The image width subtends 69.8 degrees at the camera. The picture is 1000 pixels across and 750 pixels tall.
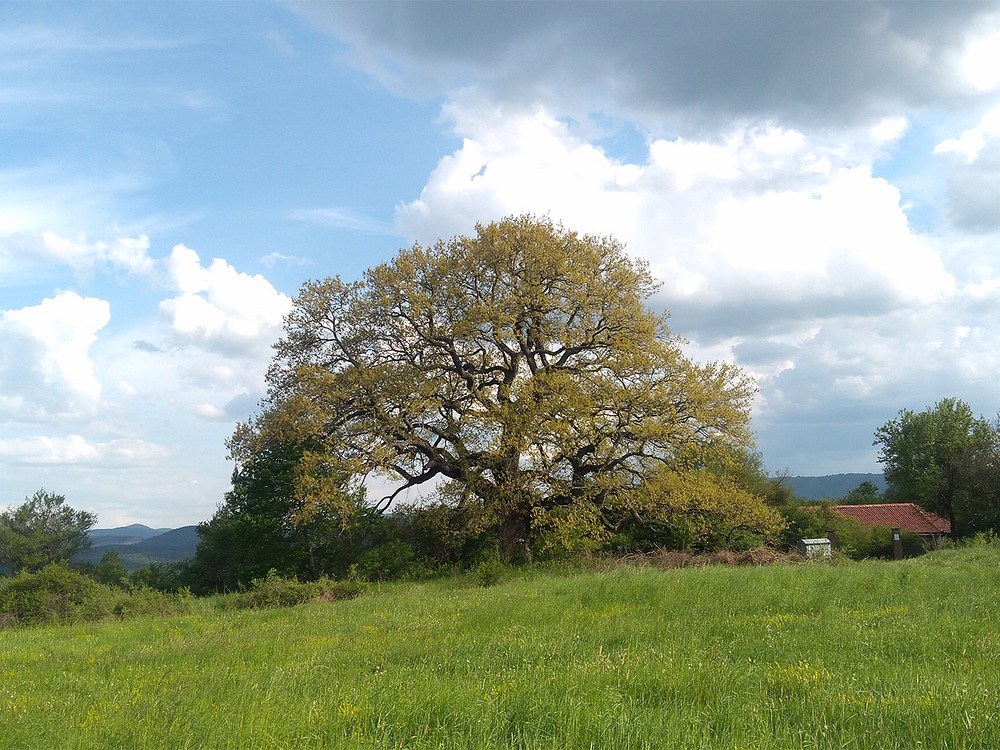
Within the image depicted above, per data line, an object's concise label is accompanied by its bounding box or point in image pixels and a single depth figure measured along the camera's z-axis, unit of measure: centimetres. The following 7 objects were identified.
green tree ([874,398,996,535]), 5112
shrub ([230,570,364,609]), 2050
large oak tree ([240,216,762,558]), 2622
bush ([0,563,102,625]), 2136
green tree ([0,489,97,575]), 6806
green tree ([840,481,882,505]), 7081
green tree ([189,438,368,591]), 3169
